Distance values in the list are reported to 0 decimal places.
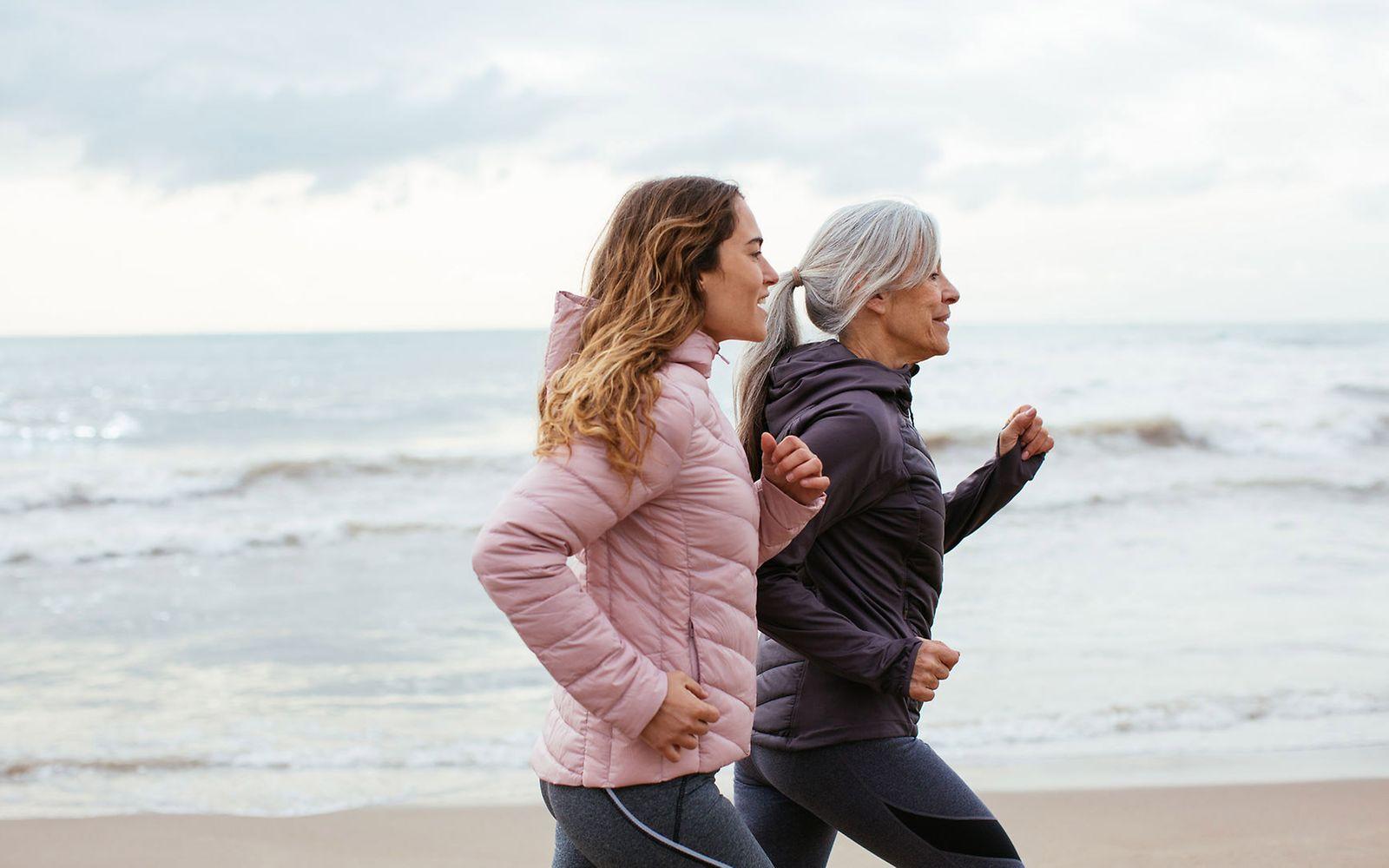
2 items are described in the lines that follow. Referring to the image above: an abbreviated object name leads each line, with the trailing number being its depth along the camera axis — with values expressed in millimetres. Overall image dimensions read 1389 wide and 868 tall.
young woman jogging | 1687
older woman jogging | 2150
